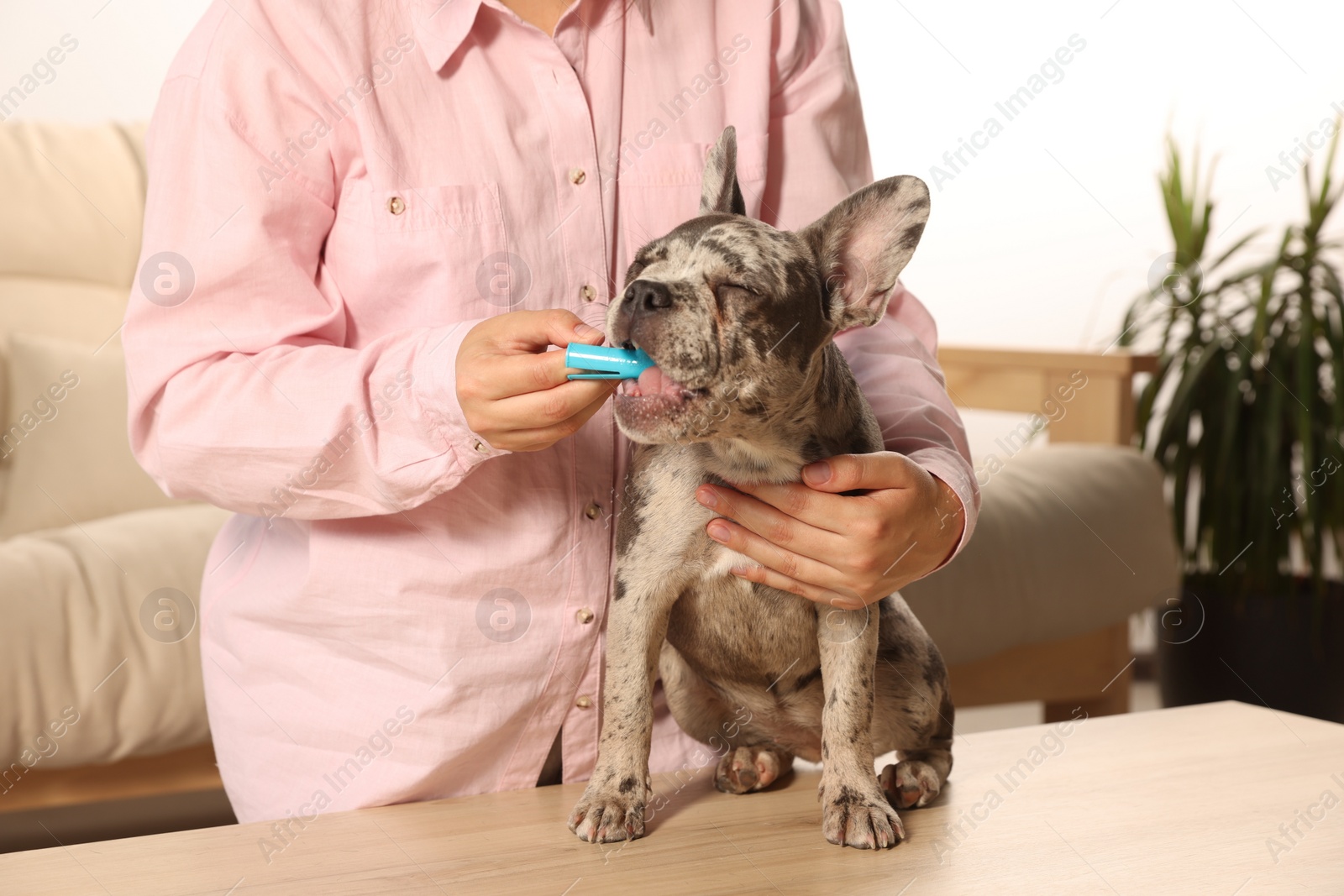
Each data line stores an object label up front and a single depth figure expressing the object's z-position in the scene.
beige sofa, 2.36
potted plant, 3.61
